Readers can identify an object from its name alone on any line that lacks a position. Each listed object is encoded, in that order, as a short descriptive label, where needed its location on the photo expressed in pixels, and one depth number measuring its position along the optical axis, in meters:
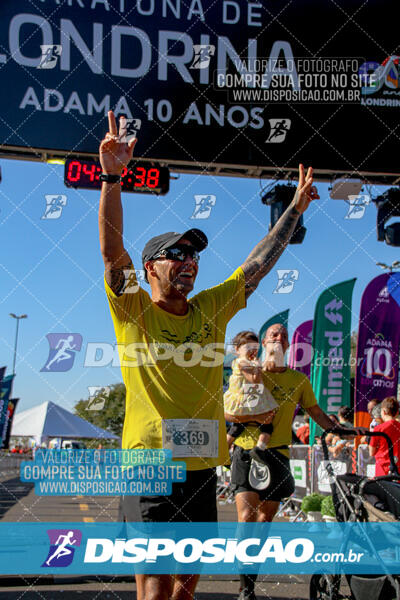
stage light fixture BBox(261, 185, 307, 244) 8.47
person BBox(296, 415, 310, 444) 12.54
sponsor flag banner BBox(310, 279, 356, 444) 12.57
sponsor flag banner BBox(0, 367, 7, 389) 21.31
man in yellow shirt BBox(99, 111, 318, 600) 2.79
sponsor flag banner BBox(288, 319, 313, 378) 15.82
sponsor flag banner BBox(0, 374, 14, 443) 20.73
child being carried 5.05
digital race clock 7.84
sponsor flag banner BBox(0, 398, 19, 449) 21.25
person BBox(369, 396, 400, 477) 7.23
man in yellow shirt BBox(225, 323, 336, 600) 4.82
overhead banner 7.71
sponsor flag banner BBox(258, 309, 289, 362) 17.33
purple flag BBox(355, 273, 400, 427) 12.21
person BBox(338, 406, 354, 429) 11.09
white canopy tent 24.14
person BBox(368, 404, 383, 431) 9.47
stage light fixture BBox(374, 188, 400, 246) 8.99
